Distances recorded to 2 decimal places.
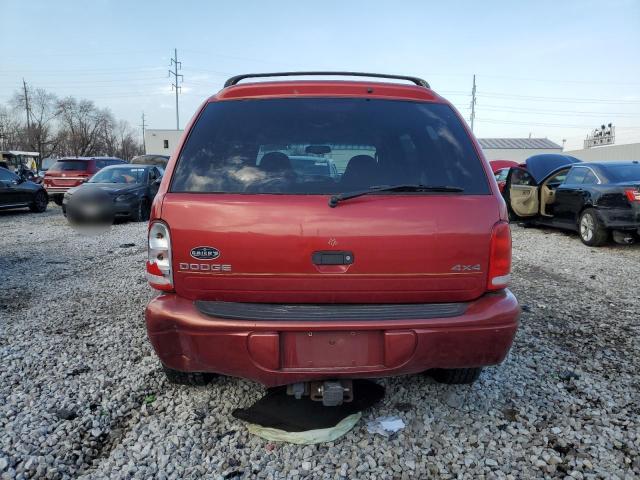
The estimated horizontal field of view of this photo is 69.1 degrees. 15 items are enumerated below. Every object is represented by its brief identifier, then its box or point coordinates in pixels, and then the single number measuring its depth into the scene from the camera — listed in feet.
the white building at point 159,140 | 208.23
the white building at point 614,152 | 106.93
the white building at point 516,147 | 163.54
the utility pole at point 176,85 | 195.00
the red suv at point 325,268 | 7.06
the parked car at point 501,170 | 47.62
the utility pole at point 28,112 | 236.08
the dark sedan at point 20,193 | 42.91
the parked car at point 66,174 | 49.01
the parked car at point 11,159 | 107.01
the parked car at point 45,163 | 152.74
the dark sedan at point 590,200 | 24.32
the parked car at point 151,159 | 80.83
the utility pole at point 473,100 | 185.02
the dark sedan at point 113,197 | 35.40
